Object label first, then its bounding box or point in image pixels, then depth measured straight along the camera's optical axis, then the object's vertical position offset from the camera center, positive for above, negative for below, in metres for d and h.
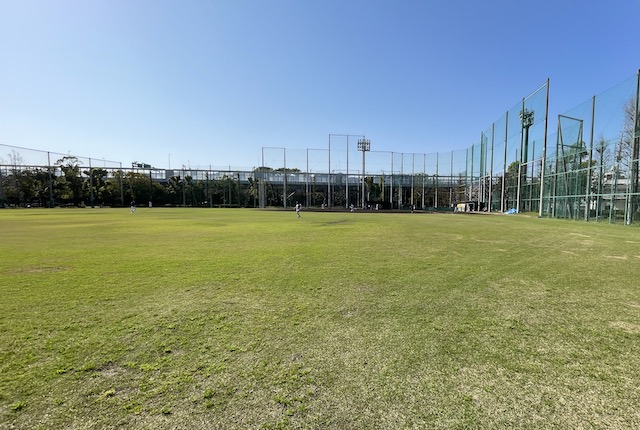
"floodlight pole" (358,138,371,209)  58.97 +8.75
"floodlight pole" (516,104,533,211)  32.62 +5.80
